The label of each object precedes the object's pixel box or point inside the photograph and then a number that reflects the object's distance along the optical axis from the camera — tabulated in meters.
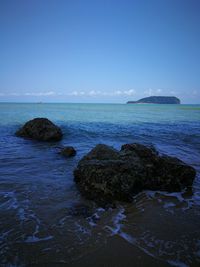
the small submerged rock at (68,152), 10.92
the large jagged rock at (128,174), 6.02
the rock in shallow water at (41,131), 15.55
